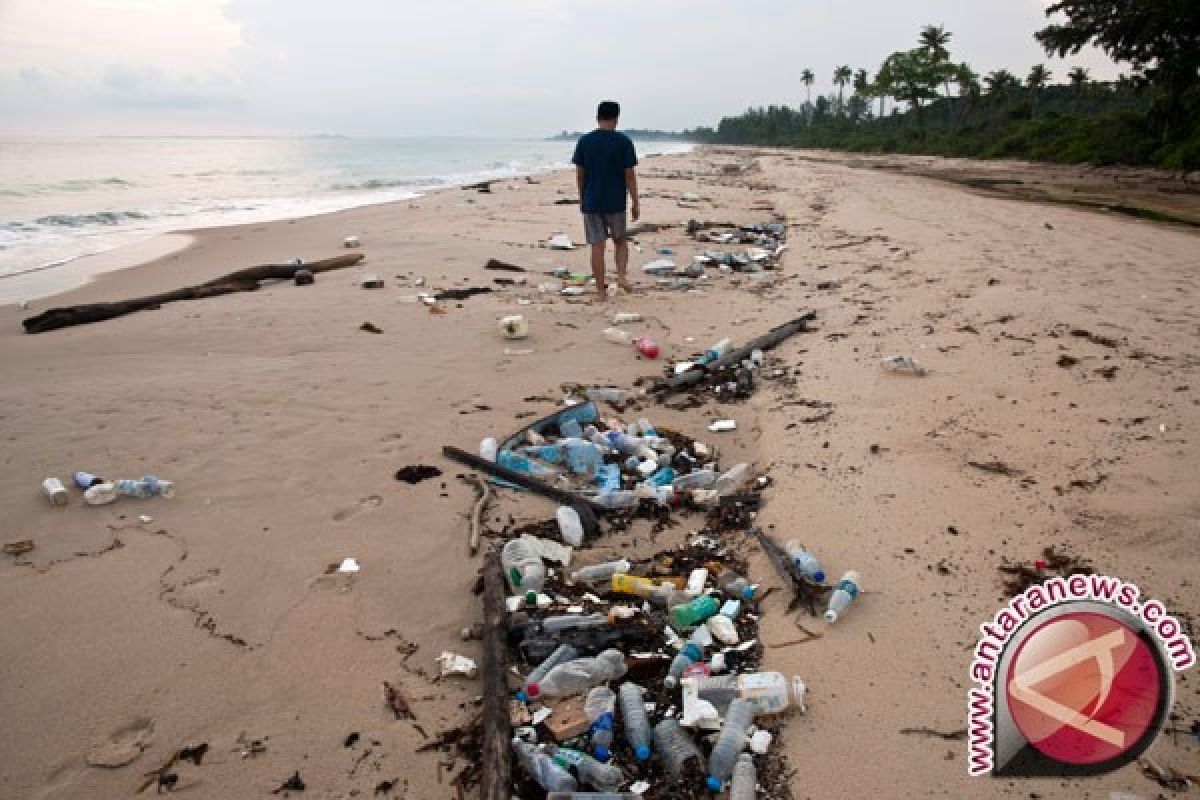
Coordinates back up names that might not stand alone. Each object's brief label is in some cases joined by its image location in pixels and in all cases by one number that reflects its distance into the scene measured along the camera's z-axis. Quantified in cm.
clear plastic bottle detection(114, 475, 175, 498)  339
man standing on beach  712
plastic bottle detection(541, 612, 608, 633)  256
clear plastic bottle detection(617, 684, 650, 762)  209
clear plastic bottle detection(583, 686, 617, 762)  209
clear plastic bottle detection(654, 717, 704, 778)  201
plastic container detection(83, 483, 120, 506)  331
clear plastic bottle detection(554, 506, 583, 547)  320
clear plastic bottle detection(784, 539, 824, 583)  273
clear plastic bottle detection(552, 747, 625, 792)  199
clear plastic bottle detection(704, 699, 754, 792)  198
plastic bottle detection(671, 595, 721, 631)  262
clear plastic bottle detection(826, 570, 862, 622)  252
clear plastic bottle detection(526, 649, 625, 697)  230
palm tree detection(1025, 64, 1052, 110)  4984
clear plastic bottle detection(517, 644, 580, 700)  233
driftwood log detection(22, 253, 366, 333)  638
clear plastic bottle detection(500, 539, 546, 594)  284
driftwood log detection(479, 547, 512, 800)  187
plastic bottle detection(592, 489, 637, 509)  349
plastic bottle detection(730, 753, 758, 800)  188
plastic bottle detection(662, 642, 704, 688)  233
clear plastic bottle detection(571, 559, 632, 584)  293
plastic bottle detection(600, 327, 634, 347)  592
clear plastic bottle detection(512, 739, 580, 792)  195
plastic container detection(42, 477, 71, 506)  329
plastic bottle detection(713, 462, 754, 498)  362
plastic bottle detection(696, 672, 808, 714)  217
